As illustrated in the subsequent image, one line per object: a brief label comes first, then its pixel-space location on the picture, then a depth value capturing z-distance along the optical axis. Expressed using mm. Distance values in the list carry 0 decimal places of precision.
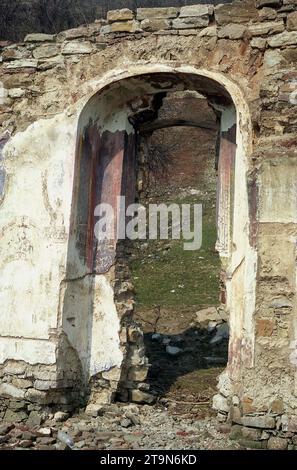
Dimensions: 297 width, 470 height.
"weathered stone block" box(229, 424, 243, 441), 4461
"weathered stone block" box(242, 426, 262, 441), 4371
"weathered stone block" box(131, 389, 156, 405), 5586
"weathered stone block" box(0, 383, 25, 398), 5195
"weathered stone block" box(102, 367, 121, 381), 5484
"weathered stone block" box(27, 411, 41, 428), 5000
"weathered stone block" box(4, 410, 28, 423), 5113
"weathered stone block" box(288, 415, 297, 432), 4320
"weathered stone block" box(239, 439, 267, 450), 4336
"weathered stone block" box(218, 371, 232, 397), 4871
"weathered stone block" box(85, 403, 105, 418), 5238
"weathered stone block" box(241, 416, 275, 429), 4355
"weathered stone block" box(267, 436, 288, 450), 4285
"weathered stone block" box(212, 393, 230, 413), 4934
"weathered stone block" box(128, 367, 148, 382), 5637
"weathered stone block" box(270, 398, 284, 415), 4359
